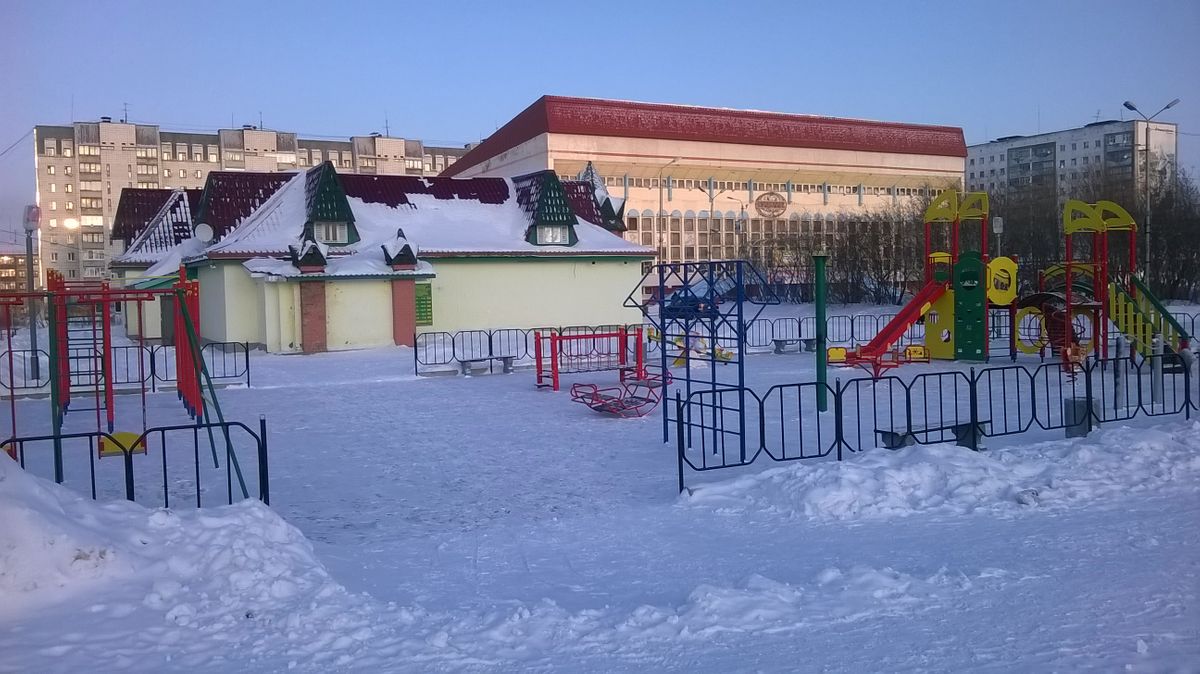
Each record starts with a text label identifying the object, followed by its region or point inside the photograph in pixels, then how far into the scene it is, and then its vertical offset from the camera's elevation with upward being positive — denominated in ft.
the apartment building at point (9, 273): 327.67 +18.41
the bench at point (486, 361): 79.61 -4.48
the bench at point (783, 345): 94.89 -4.33
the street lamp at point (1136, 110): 110.17 +21.06
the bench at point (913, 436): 36.73 -5.30
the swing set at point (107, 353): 40.45 -1.72
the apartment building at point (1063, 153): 311.62 +51.69
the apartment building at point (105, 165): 337.11 +55.56
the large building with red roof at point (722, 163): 227.61 +35.53
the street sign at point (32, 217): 70.69 +7.70
